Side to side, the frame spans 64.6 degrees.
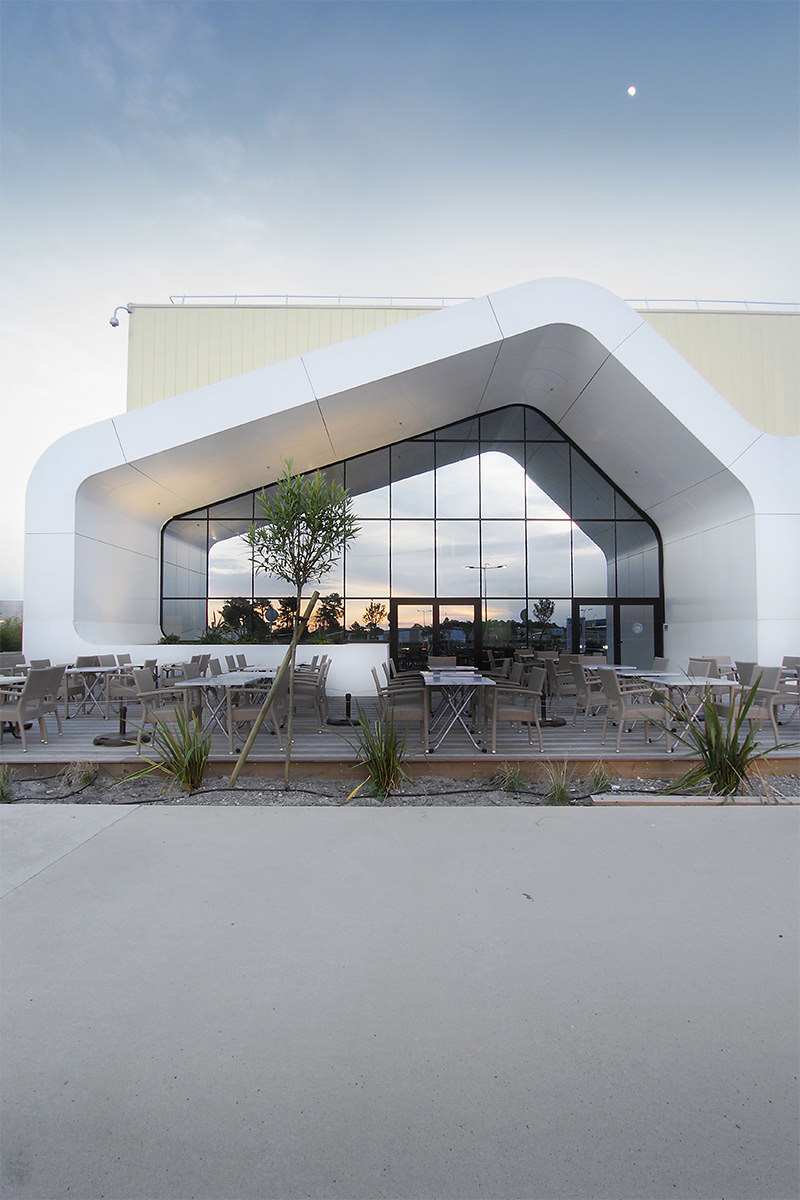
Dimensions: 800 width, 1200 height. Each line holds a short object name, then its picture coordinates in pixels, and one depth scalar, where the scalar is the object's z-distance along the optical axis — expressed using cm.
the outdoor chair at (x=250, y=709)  634
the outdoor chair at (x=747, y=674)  782
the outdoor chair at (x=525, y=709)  614
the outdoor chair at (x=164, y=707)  616
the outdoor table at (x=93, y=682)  874
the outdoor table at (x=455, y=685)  633
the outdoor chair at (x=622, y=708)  632
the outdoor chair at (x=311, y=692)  800
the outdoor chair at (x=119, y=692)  770
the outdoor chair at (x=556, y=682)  986
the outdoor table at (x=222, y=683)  657
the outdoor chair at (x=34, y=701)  620
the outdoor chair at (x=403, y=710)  601
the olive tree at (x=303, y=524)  511
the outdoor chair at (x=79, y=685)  843
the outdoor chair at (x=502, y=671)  1006
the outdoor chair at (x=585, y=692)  766
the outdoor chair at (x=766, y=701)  641
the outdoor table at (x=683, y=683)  681
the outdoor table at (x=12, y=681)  690
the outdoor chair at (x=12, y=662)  907
